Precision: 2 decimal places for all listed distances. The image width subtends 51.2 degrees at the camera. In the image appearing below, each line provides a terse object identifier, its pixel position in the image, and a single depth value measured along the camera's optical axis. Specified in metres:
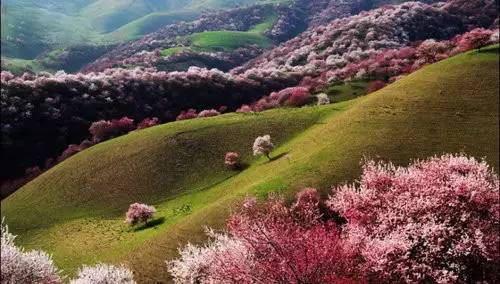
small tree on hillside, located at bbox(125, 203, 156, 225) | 56.62
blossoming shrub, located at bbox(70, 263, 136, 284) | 37.81
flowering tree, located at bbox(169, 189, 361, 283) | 28.00
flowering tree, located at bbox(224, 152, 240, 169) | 69.38
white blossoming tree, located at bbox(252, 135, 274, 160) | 68.38
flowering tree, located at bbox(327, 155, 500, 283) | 32.47
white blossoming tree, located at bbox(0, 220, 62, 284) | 37.62
